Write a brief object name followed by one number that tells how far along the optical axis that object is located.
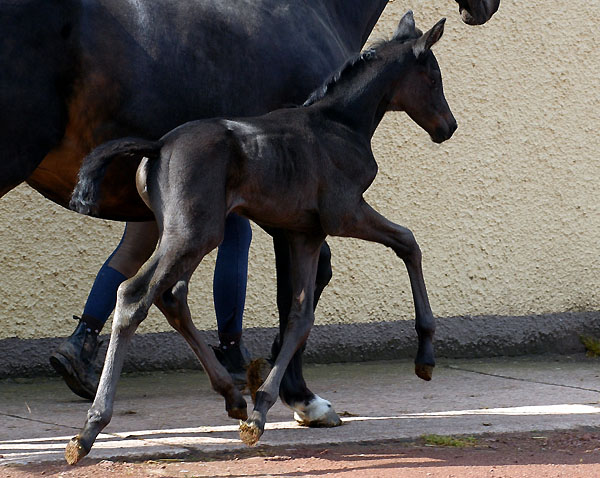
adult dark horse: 7.11
